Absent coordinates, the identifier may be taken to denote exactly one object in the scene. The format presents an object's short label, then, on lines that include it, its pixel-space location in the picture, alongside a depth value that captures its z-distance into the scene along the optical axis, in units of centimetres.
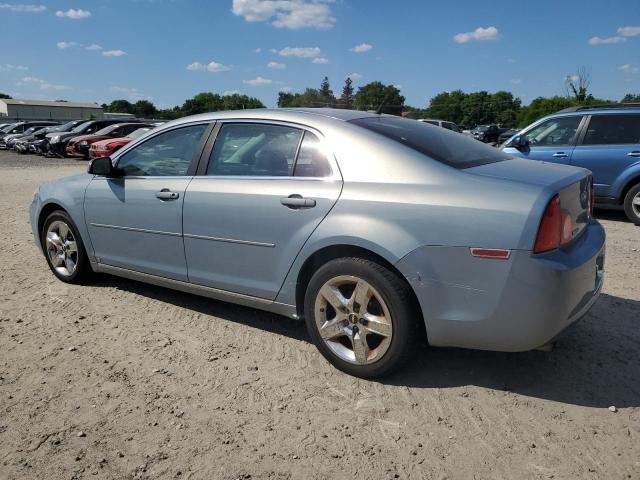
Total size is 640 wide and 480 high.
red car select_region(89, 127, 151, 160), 1789
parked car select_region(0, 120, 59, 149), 3438
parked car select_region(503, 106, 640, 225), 789
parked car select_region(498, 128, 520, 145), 3221
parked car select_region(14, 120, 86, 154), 2654
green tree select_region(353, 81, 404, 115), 9346
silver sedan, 270
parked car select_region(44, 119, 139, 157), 2447
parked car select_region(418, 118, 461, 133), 2302
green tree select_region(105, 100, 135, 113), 12712
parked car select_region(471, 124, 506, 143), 3566
